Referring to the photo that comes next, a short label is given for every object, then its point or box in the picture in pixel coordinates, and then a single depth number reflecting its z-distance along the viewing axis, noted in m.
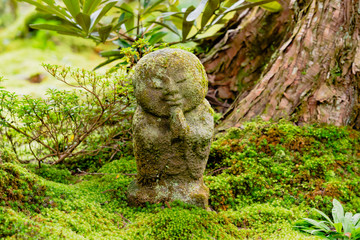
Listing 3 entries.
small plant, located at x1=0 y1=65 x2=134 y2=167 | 3.06
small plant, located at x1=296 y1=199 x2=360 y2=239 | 2.37
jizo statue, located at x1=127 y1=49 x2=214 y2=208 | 2.45
